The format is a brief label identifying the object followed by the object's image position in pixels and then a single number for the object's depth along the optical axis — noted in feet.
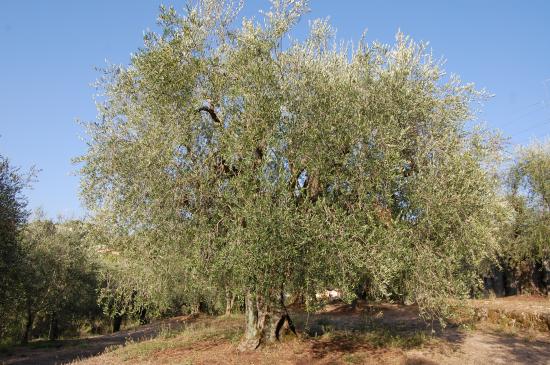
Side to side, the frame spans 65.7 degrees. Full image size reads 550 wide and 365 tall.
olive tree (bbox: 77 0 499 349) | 46.96
